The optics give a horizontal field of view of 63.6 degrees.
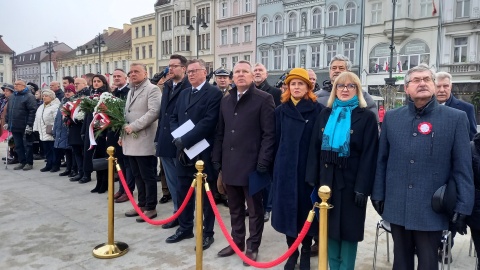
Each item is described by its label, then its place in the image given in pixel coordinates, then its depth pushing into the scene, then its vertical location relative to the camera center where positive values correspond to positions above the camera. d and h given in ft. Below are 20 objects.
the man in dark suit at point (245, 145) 12.92 -1.33
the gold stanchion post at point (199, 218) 11.68 -3.41
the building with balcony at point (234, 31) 125.80 +25.10
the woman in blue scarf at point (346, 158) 10.26 -1.38
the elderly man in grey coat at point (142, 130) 17.47 -1.10
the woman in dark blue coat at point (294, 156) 11.77 -1.51
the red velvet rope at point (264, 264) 9.58 -3.70
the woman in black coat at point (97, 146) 21.34 -2.30
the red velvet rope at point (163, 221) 12.91 -3.44
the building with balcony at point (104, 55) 172.96 +23.77
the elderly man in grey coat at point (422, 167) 8.82 -1.38
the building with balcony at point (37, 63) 234.97 +26.21
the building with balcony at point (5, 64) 227.20 +23.90
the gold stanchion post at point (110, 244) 13.84 -5.10
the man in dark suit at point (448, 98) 13.91 +0.36
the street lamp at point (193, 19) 78.98 +24.73
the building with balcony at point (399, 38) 90.48 +16.87
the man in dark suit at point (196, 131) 14.30 -0.93
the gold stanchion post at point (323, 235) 8.70 -2.88
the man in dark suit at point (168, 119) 16.35 -0.60
